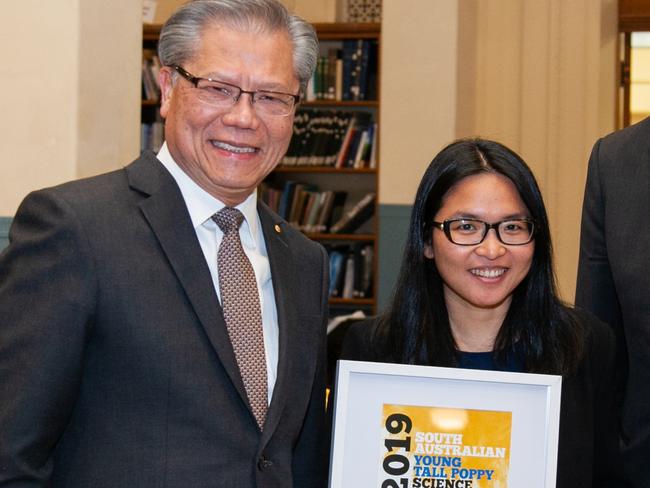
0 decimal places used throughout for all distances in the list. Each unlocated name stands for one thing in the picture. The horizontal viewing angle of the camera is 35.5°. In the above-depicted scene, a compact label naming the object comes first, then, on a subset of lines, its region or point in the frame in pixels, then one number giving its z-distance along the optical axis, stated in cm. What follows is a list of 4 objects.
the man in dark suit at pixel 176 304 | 179
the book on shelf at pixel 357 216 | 798
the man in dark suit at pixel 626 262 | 212
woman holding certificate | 218
